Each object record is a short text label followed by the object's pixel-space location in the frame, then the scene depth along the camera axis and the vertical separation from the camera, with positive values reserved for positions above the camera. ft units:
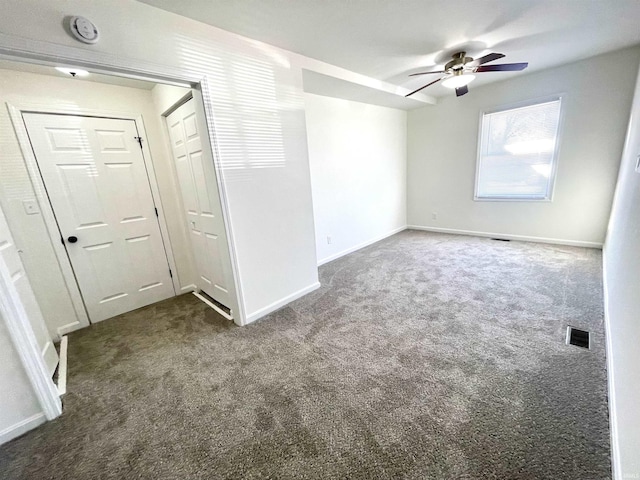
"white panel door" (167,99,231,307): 7.36 -0.44
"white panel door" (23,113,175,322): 7.69 -0.38
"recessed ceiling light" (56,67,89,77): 6.91 +3.49
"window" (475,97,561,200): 12.25 +0.53
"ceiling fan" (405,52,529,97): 8.23 +3.38
